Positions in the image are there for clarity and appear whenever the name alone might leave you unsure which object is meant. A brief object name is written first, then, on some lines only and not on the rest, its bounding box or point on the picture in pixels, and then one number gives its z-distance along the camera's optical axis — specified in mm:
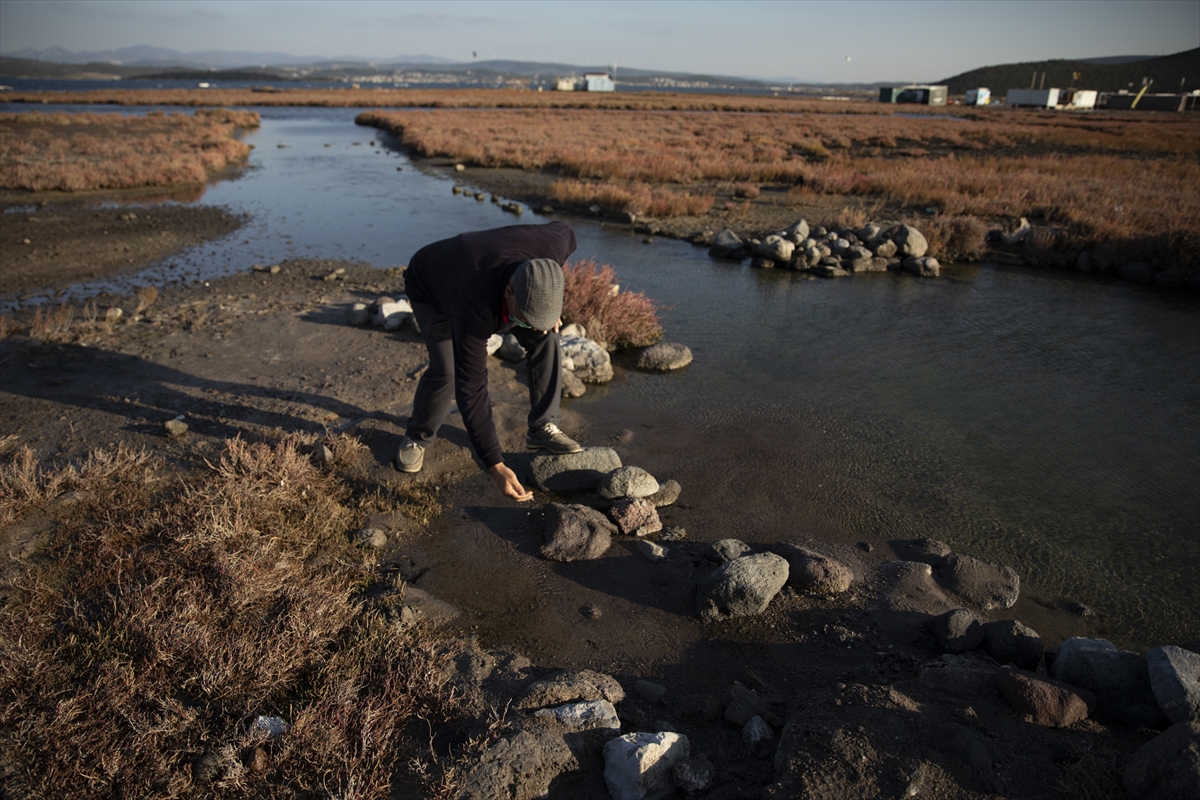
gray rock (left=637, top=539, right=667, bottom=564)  3984
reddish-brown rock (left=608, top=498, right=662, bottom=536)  4273
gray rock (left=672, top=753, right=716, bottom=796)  2424
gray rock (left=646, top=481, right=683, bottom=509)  4633
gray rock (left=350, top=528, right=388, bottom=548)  3971
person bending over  3406
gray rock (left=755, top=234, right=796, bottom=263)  12008
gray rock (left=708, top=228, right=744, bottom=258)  12555
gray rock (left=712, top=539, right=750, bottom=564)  3881
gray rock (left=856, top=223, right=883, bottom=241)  12523
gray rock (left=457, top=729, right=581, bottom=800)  2375
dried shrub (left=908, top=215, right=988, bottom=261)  12516
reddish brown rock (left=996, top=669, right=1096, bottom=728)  2596
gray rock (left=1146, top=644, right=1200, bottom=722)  2551
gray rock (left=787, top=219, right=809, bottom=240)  12633
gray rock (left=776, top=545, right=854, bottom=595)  3666
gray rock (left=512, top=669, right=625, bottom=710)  2768
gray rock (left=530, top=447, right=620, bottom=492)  4711
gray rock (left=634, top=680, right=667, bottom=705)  2927
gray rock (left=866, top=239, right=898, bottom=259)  12148
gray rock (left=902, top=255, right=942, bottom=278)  11719
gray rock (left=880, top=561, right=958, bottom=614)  3619
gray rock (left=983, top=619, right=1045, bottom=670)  3152
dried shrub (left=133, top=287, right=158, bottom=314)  7823
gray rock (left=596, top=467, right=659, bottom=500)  4547
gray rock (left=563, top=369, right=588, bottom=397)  6379
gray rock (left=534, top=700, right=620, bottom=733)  2645
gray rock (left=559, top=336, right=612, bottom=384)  6805
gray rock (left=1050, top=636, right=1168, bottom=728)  2693
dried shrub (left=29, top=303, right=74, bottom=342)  6509
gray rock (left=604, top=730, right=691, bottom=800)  2408
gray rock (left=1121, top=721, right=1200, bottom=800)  2084
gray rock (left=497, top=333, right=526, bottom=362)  6766
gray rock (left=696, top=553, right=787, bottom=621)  3469
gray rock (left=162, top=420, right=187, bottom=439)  4891
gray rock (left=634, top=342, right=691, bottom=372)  7234
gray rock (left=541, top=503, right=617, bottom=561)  4020
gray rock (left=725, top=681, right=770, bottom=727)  2785
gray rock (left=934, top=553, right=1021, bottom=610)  3787
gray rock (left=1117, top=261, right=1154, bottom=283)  11312
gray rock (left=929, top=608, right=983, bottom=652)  3264
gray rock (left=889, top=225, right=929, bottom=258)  12164
